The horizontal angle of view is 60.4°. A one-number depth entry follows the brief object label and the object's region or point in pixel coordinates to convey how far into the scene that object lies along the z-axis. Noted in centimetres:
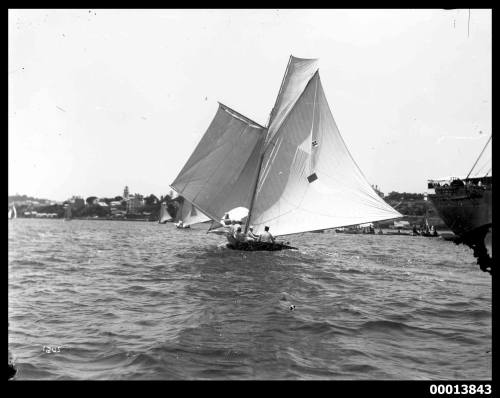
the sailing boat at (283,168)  3309
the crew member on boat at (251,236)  3488
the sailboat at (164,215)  16175
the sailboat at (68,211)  12116
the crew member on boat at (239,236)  3516
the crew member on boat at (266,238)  3477
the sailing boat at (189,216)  7446
